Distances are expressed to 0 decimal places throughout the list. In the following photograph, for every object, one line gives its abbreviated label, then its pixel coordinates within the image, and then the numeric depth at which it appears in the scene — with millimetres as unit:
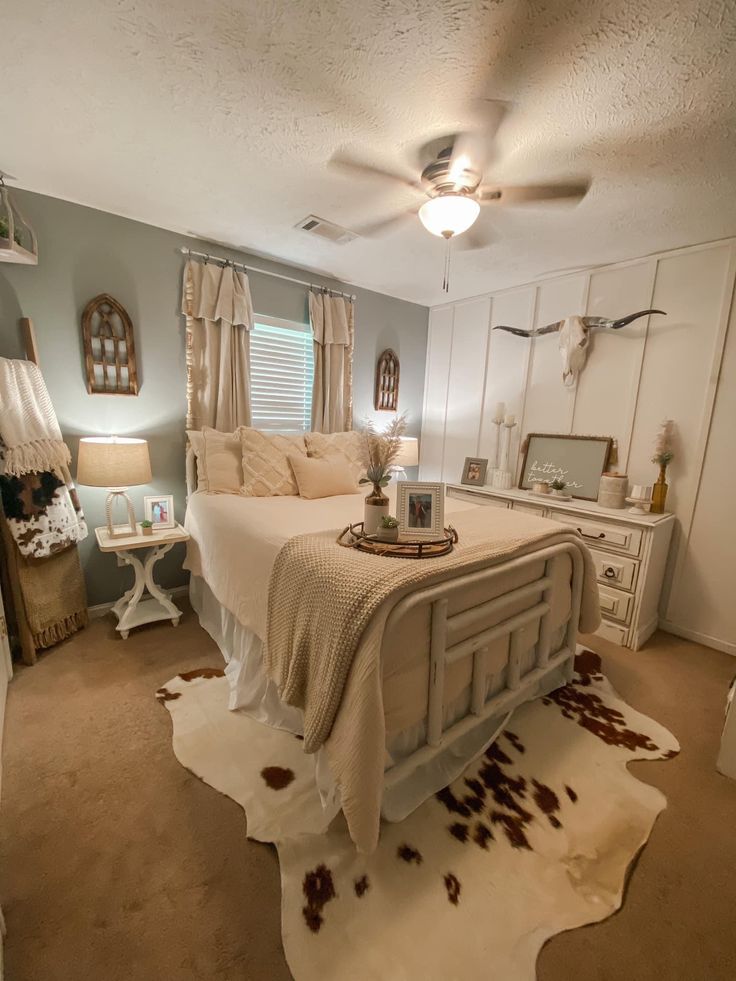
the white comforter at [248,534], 1777
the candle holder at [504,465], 3461
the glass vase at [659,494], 2668
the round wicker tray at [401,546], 1524
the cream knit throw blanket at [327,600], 1250
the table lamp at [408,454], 3572
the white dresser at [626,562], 2494
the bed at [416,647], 1205
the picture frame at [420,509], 1695
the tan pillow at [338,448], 3000
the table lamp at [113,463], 2234
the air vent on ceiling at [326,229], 2432
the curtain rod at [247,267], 2758
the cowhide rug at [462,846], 1081
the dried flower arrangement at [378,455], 1846
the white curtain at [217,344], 2797
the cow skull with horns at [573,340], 2984
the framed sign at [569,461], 3033
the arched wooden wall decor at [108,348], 2467
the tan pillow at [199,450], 2705
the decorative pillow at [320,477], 2658
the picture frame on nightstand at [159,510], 2611
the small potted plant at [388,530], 1652
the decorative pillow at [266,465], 2639
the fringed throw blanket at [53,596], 2209
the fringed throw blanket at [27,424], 2045
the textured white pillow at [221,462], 2652
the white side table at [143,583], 2414
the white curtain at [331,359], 3369
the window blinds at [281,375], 3201
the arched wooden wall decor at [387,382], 3889
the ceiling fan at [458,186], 1684
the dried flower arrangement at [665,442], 2680
